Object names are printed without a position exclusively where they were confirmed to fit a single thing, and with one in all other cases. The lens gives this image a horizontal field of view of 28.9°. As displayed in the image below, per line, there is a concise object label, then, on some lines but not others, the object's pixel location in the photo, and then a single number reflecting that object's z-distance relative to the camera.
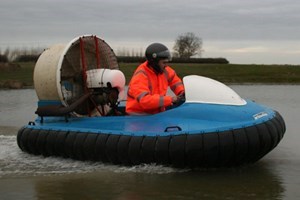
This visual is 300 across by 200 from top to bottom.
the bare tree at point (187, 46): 43.56
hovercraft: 5.24
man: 5.75
